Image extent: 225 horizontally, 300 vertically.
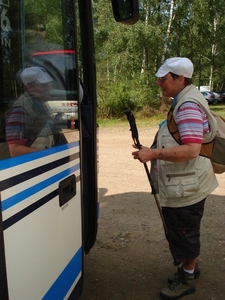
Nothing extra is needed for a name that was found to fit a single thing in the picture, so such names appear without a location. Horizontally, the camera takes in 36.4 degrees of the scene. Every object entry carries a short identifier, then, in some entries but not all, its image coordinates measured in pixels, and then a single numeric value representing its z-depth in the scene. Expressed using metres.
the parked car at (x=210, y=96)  31.44
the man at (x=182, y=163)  2.45
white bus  1.51
